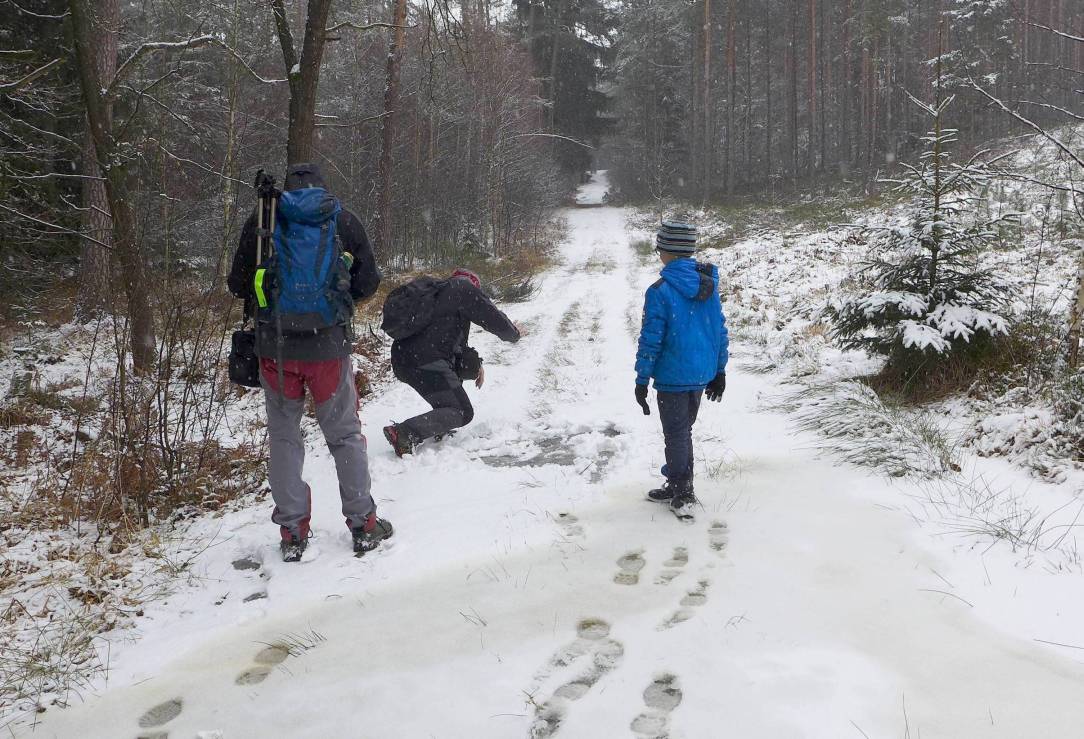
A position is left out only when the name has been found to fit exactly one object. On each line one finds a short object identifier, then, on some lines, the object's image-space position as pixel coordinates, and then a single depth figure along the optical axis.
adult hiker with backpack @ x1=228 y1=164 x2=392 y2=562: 3.37
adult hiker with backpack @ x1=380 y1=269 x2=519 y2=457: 5.41
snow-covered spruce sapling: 5.61
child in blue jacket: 3.96
